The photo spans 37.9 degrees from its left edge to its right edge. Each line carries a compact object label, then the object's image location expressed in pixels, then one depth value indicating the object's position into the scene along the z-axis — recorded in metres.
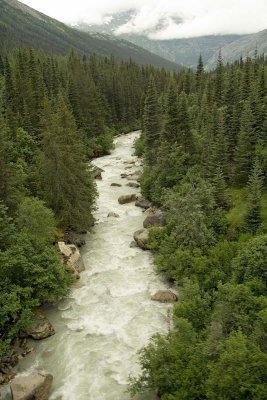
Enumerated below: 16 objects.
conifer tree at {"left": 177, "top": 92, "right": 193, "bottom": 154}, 49.06
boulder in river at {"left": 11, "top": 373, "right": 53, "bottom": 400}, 19.45
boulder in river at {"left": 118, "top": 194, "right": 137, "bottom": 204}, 48.75
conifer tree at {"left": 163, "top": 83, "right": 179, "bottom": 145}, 49.38
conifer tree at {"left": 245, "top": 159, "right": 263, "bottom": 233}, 30.95
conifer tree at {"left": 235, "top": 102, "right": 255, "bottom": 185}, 41.22
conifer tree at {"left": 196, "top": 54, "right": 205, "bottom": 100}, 102.69
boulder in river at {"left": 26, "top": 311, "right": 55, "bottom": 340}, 24.72
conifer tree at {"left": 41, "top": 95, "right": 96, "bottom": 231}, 37.41
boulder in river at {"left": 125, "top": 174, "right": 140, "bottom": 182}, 58.35
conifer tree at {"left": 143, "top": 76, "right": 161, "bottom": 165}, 57.16
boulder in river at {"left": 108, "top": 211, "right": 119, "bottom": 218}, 44.30
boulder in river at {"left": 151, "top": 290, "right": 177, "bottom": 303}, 28.09
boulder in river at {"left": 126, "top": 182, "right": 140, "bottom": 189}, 55.19
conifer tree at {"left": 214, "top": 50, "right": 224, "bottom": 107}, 67.12
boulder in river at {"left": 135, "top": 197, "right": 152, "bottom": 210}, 46.56
